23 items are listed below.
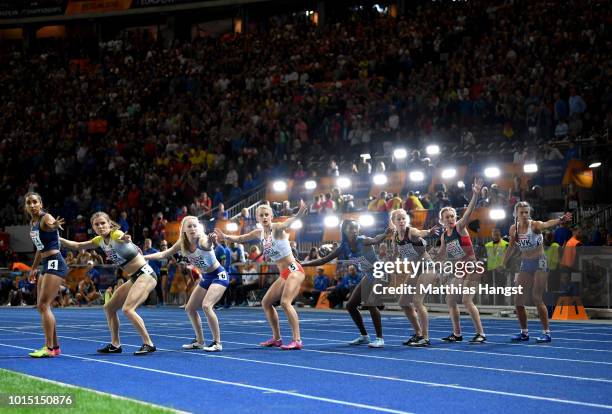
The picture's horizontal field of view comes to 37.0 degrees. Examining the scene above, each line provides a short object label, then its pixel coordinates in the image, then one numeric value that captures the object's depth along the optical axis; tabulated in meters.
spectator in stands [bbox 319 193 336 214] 25.39
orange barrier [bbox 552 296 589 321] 19.30
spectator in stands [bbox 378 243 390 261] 16.77
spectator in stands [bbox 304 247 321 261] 23.85
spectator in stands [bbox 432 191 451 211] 23.44
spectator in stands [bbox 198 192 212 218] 29.67
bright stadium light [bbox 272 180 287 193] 29.03
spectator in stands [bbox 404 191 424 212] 23.62
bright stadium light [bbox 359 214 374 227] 23.70
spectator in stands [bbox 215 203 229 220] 27.86
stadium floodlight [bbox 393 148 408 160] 26.69
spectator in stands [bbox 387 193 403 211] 23.97
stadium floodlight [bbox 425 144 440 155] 26.22
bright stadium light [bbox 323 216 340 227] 24.97
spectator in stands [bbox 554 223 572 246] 19.83
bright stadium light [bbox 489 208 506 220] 21.75
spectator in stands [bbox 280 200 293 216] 25.77
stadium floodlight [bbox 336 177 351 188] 27.30
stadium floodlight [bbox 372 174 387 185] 26.53
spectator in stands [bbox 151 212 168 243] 29.66
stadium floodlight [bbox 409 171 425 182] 25.50
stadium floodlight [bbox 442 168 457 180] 24.59
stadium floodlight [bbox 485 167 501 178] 23.78
